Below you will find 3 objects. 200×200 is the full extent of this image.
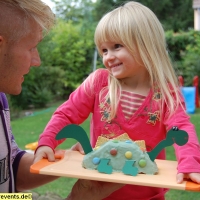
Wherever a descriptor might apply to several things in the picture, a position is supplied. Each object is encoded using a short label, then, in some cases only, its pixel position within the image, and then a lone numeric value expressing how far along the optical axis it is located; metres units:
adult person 1.55
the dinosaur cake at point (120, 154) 1.68
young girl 2.13
